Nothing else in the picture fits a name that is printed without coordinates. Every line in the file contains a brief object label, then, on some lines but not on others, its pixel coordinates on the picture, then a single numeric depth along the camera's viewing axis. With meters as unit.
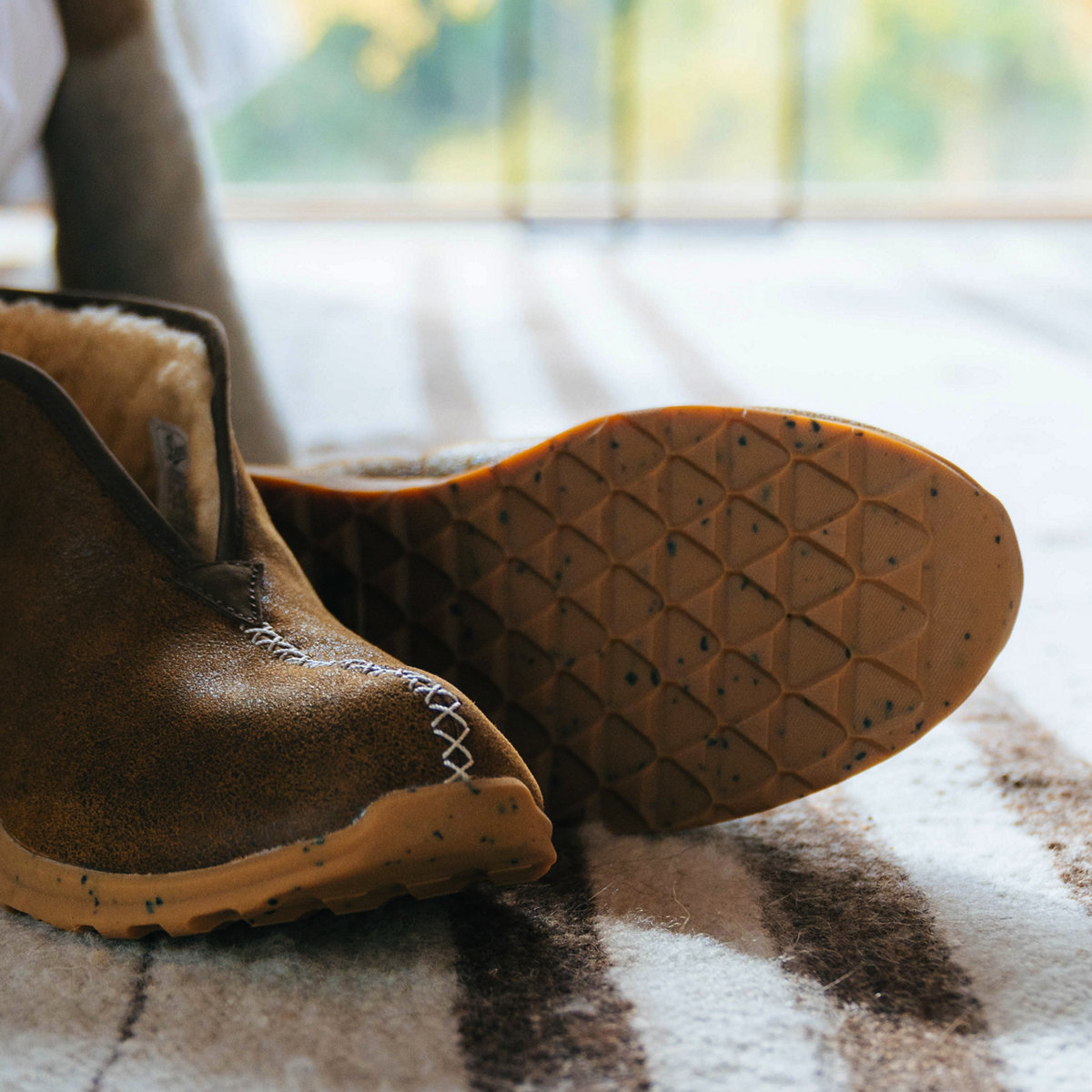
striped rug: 0.38
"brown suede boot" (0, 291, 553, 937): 0.41
